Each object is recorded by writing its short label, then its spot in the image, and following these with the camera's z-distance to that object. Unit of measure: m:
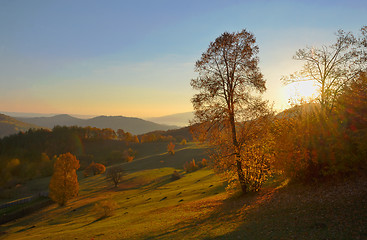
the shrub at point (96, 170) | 104.82
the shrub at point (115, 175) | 72.19
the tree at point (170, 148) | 130.82
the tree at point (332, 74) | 23.24
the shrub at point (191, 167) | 88.44
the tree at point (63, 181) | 55.00
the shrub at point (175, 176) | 71.35
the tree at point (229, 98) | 20.52
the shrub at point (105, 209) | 36.25
